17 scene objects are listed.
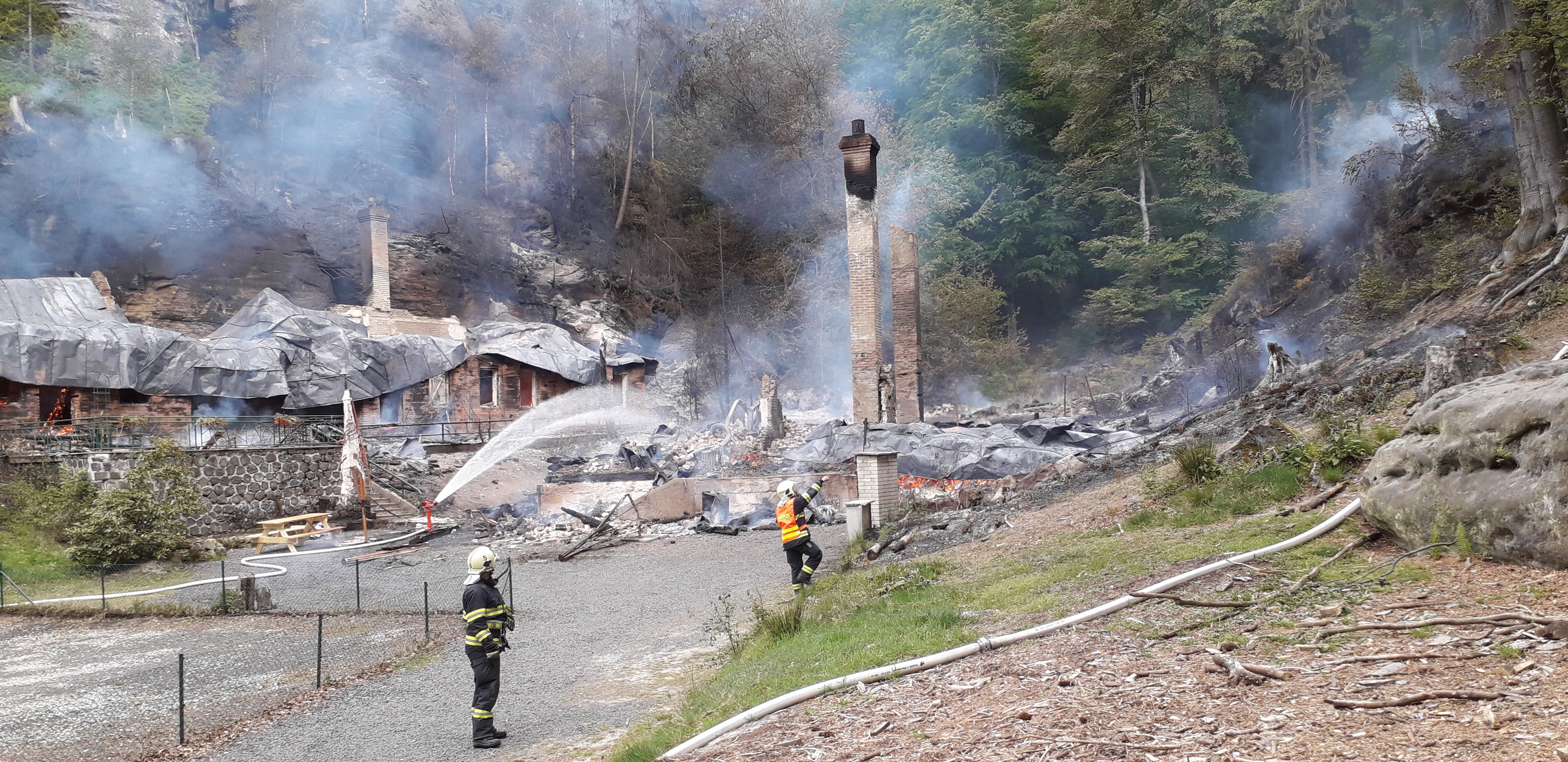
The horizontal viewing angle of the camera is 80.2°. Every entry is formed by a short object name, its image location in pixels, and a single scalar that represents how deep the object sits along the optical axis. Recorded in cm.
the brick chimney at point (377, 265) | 3728
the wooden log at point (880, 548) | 1192
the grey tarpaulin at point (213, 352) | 2667
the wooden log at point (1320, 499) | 717
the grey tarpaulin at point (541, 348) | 3662
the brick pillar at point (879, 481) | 1427
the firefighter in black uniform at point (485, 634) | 673
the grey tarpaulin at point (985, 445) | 1895
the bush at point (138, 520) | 1576
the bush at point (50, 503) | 1697
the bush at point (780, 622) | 802
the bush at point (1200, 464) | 991
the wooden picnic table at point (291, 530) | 1866
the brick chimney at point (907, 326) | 2419
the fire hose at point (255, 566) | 1373
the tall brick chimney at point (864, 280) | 2381
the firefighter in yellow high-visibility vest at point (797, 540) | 1034
